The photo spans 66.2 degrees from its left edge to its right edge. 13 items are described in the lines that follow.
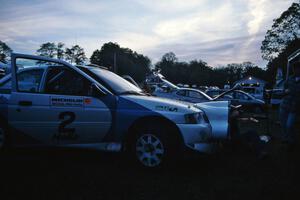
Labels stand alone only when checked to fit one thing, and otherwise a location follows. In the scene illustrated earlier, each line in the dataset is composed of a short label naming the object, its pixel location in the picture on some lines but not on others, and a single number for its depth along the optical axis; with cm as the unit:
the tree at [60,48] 8071
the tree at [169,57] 11616
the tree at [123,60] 6988
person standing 482
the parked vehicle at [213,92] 1580
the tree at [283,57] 3906
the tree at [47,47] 8321
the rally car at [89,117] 350
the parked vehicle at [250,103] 1430
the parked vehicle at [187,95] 1045
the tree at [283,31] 4112
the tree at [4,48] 7209
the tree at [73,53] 8256
